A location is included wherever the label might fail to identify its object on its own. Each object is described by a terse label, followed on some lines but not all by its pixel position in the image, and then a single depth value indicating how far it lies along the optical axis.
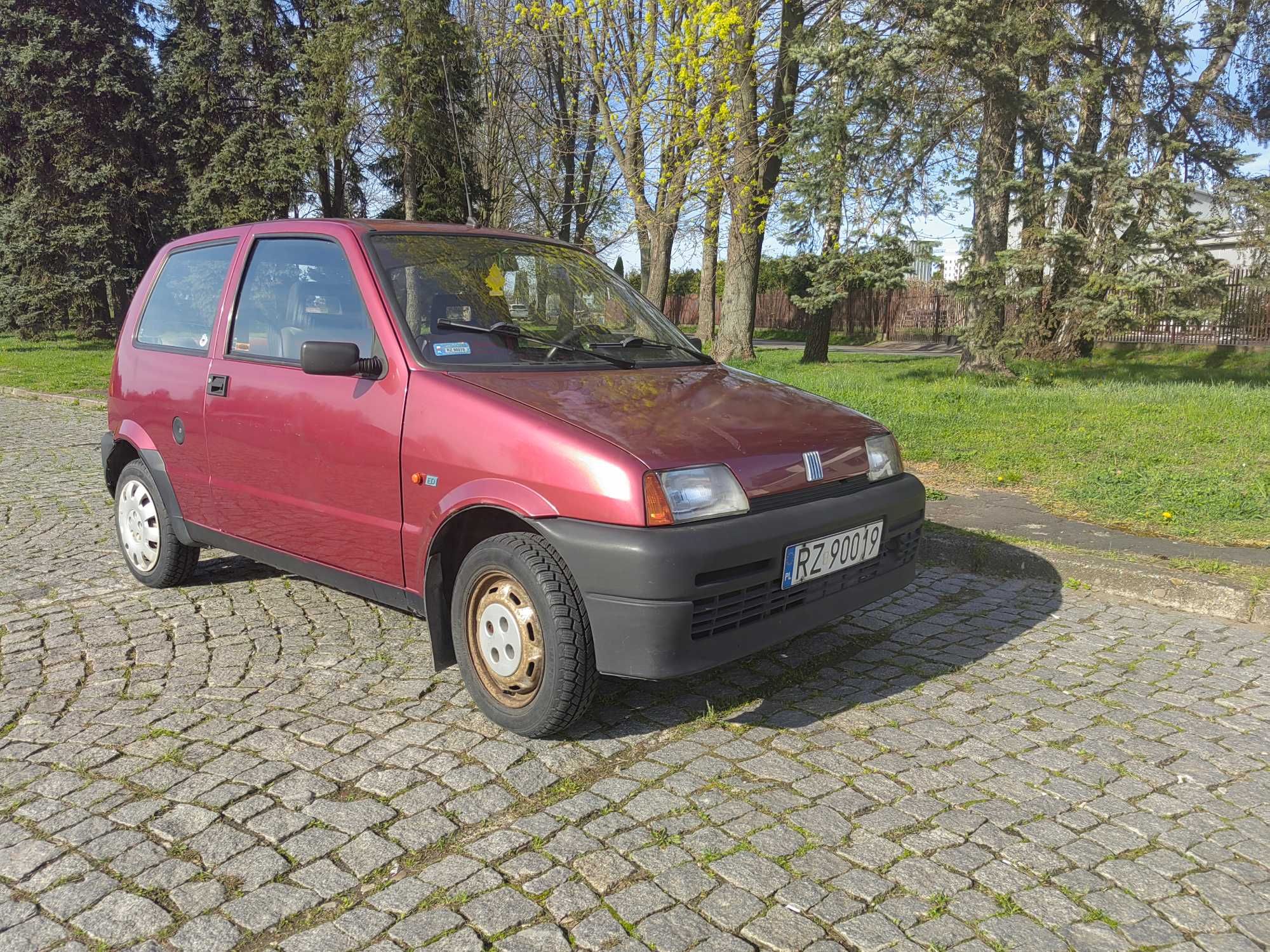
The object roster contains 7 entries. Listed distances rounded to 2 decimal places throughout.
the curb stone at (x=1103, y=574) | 4.92
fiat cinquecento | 3.17
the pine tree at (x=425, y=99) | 20.98
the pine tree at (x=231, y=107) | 27.36
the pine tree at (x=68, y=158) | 27.27
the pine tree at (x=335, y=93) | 24.38
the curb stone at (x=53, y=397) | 13.85
